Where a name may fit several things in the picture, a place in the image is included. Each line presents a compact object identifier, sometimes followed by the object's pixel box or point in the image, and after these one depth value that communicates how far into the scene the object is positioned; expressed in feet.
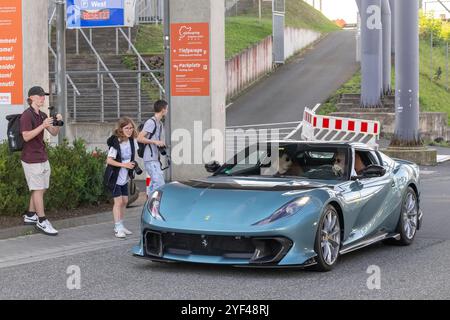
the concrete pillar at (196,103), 58.59
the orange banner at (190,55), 58.34
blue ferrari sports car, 28.30
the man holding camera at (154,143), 41.45
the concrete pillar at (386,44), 125.08
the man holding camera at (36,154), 37.22
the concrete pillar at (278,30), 152.25
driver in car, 33.01
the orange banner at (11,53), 47.44
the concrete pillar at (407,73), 79.41
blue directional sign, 62.13
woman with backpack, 37.83
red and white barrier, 82.02
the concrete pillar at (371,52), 111.86
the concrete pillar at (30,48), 47.62
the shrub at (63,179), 39.58
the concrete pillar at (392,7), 142.92
